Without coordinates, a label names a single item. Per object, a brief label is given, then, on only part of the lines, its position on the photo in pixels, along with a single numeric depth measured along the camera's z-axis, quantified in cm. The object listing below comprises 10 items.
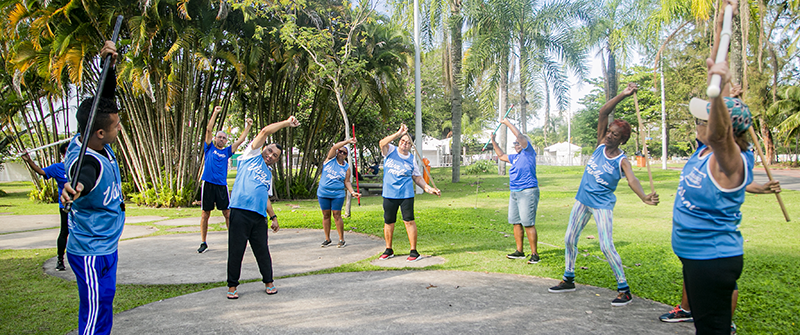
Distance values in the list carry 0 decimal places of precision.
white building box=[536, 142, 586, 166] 5899
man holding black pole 301
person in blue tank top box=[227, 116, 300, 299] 490
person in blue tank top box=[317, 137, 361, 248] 771
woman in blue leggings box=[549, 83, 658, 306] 460
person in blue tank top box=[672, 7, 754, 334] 255
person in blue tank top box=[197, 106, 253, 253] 754
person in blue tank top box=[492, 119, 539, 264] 645
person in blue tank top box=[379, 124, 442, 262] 672
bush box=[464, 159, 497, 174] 3342
